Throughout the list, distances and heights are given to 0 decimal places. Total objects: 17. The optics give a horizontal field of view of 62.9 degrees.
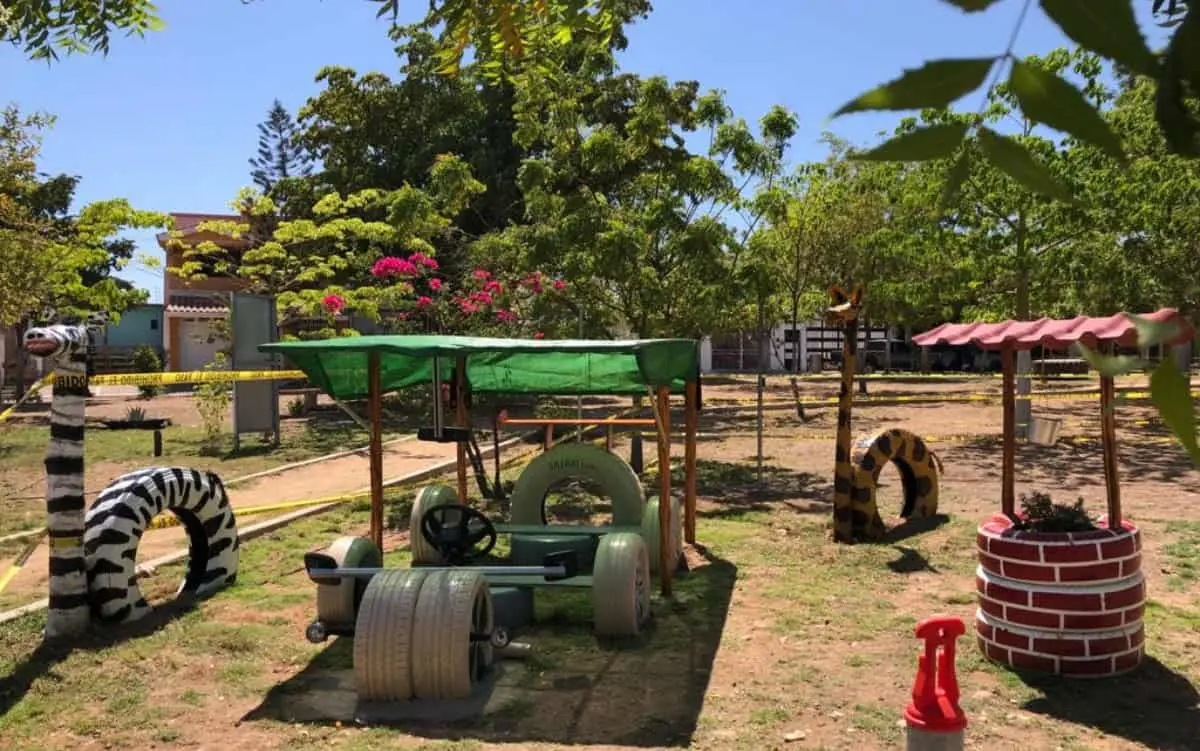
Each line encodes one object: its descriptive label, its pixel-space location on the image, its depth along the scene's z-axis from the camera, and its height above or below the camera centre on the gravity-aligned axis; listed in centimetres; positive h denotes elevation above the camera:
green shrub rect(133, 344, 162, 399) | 3428 +28
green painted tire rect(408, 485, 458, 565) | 820 -126
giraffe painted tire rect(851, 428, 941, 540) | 909 -110
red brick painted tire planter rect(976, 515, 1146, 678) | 548 -136
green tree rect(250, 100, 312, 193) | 5984 +1329
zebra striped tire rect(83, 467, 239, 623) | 656 -118
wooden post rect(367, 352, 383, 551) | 762 -65
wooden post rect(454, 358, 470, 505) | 870 -38
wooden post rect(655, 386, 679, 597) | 714 -96
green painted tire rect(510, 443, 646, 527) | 815 -96
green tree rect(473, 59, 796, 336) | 1265 +221
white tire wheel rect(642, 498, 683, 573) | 763 -135
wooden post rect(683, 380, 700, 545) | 866 -86
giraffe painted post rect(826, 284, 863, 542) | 904 -74
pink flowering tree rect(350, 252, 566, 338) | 1822 +121
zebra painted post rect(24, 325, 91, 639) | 631 -76
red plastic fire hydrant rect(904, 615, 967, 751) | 377 -134
